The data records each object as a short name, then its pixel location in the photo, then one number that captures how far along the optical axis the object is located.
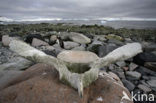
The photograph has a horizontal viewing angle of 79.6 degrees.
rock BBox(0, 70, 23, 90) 1.66
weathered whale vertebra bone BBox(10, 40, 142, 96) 1.09
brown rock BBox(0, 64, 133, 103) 1.13
